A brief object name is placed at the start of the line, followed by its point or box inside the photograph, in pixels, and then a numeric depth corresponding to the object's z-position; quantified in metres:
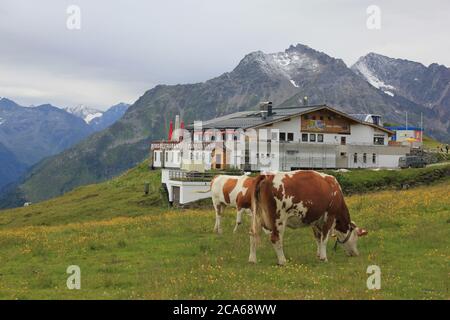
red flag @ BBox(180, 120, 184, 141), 88.12
